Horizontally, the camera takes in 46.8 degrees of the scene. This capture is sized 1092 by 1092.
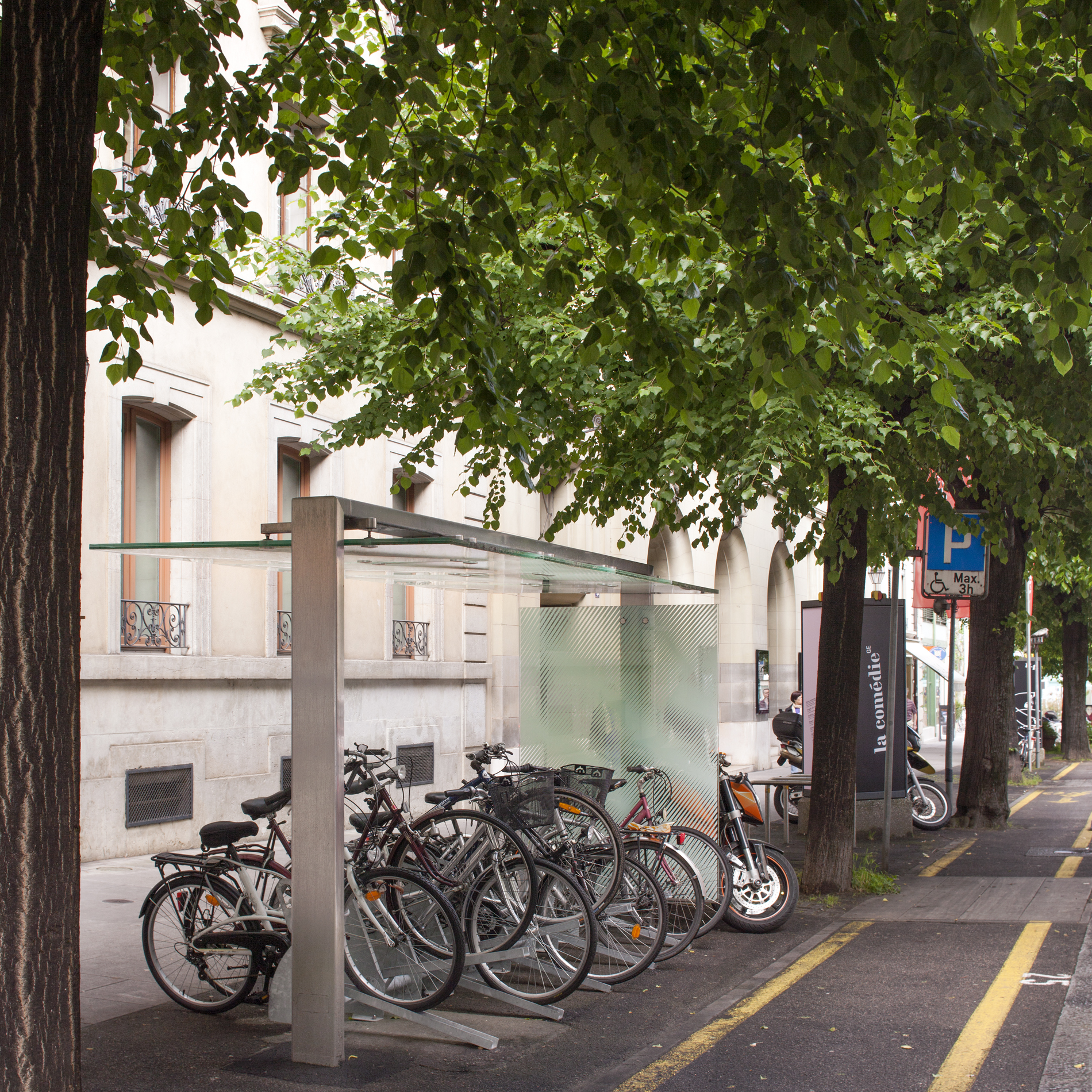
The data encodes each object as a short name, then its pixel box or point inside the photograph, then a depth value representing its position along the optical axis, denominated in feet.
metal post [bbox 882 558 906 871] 37.06
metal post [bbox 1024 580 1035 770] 87.04
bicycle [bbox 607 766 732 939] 26.66
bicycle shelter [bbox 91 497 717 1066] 18.63
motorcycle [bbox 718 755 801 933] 28.02
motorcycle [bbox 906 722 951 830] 48.88
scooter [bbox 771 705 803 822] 50.55
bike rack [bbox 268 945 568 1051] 19.62
